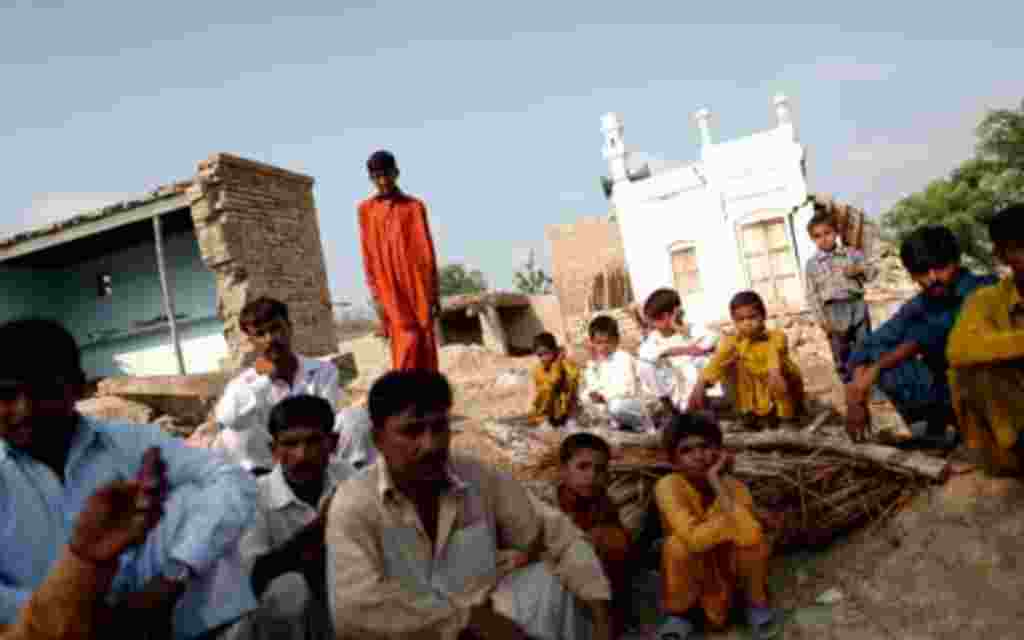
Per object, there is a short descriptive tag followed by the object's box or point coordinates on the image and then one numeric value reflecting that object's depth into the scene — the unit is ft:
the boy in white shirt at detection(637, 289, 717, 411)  18.06
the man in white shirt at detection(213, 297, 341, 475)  12.43
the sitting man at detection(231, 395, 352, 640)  7.58
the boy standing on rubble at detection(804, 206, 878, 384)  19.11
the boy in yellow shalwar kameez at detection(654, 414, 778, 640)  9.60
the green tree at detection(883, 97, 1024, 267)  77.51
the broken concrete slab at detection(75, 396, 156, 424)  32.00
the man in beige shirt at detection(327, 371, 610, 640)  6.98
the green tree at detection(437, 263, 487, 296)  147.95
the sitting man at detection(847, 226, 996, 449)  11.80
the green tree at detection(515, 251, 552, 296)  117.19
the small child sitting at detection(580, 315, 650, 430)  17.56
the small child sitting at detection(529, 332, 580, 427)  20.17
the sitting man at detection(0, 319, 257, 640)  6.44
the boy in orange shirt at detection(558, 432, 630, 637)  10.71
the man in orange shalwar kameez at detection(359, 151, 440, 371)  19.69
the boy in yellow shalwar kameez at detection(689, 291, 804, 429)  15.60
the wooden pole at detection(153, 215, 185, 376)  44.48
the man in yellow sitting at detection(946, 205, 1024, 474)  9.62
